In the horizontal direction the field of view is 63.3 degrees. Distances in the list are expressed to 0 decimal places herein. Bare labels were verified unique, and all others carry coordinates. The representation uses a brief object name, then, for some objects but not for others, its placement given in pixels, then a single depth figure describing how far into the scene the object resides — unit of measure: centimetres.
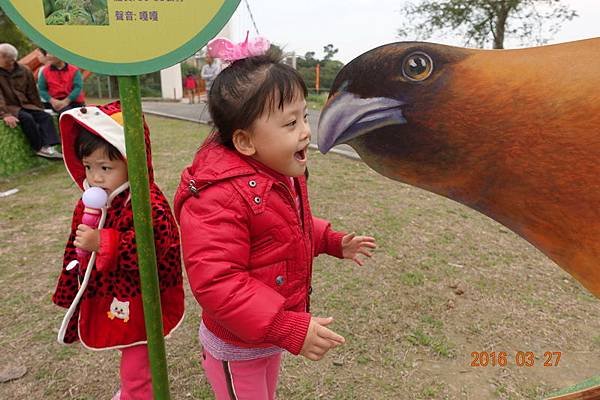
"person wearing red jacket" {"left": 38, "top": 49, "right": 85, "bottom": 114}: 579
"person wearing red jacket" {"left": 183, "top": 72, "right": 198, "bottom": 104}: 1875
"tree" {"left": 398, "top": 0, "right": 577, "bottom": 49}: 938
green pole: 115
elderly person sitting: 522
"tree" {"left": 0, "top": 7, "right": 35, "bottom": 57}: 1645
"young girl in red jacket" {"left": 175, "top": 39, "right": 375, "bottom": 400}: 106
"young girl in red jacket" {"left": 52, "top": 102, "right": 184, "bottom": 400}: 137
